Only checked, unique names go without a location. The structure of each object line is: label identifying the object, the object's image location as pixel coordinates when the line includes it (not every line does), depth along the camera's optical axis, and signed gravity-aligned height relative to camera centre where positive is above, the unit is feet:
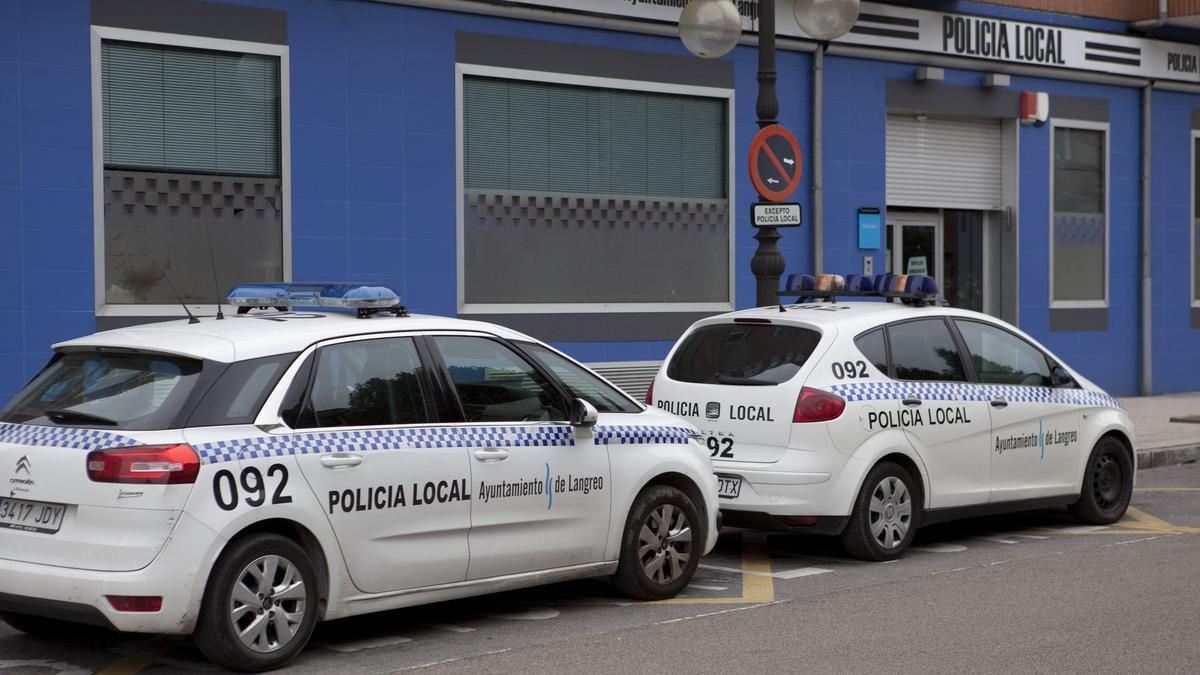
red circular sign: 37.99 +3.55
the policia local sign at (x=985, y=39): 51.08 +10.63
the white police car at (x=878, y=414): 28.35 -2.38
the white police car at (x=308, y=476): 19.13 -2.55
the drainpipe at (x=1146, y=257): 67.26 +1.86
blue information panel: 57.47 +2.76
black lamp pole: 38.37 +4.71
